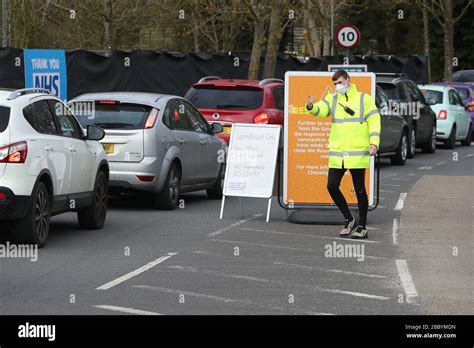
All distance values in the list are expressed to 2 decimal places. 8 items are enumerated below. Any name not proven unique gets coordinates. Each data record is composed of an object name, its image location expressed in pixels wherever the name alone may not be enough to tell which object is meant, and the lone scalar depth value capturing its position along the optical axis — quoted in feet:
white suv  41.86
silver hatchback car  55.72
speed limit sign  98.73
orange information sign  54.70
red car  71.00
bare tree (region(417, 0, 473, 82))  180.86
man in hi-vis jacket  48.73
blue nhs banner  77.30
